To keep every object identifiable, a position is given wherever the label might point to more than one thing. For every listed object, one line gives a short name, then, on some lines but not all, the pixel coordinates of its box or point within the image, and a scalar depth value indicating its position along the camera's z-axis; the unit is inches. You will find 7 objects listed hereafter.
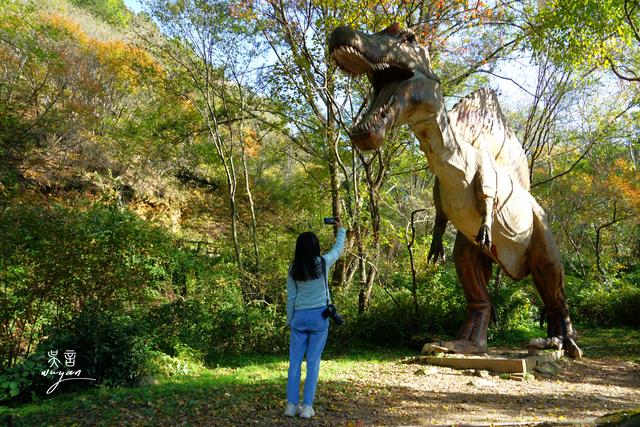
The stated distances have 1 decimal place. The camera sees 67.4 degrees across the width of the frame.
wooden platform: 224.4
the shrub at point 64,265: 219.5
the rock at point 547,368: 233.9
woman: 145.1
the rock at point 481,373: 222.4
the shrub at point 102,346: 203.2
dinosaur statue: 174.7
